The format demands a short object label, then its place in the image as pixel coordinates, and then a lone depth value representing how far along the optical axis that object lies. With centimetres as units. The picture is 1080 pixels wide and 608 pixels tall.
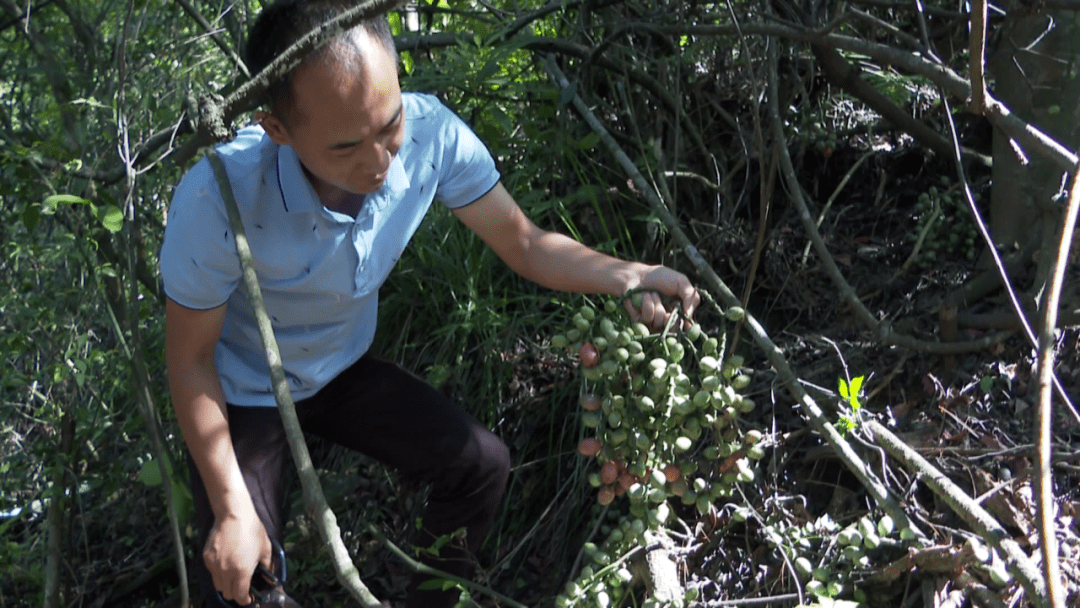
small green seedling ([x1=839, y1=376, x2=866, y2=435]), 167
